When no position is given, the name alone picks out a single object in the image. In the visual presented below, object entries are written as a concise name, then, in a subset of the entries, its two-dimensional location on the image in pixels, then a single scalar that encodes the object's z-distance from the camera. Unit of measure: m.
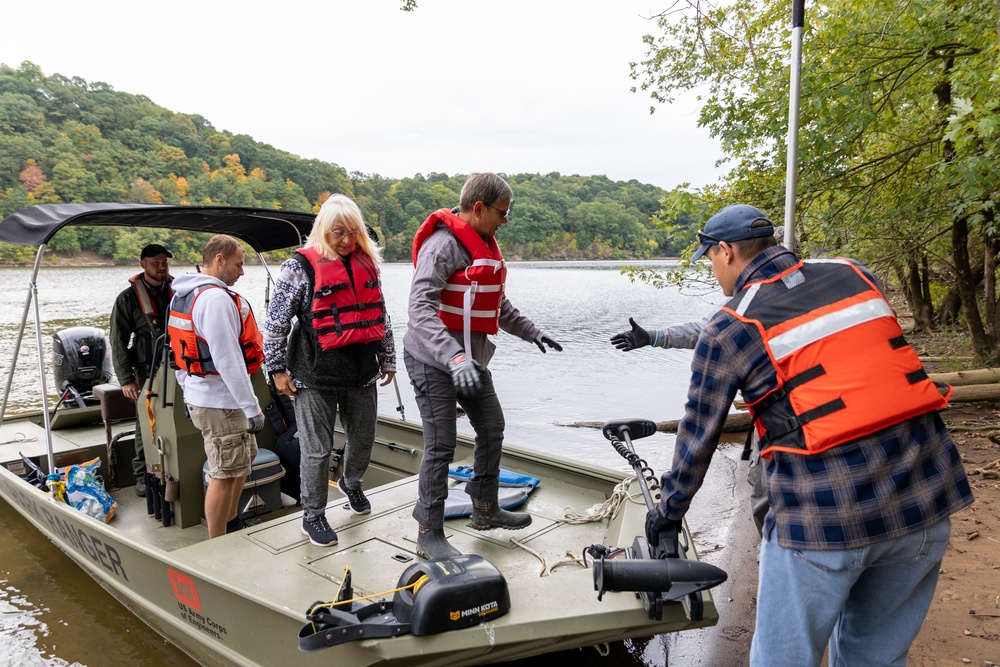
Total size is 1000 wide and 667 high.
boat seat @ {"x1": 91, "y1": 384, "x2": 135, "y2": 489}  4.68
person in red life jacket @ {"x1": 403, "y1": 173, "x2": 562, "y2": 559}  2.62
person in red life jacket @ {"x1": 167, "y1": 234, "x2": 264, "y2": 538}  3.09
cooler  3.95
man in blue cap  1.49
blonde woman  2.89
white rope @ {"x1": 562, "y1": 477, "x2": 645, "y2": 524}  3.26
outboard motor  5.47
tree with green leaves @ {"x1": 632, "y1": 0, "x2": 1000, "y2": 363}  5.30
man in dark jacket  4.32
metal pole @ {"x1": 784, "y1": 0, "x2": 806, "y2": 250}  3.62
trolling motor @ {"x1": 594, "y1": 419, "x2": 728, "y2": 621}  1.91
